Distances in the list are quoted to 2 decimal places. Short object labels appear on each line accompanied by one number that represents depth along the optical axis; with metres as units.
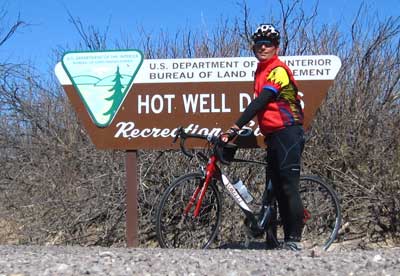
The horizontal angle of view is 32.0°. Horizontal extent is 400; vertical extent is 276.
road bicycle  6.95
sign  7.42
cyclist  6.53
